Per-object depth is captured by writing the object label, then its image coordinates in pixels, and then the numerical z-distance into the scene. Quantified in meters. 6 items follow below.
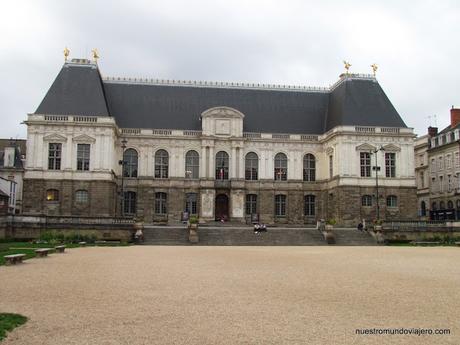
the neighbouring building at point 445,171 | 60.44
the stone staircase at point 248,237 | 39.62
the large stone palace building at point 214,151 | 51.25
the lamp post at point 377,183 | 48.72
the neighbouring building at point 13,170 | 60.39
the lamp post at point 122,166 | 52.94
